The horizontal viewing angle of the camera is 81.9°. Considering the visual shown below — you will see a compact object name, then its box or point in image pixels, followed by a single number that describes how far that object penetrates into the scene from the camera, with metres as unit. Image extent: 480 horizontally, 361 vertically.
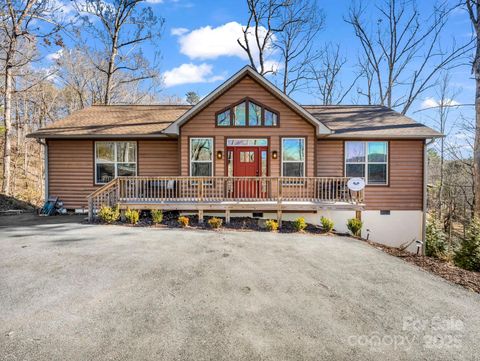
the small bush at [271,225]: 8.78
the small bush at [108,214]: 8.93
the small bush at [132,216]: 8.94
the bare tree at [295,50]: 22.86
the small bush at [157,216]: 8.98
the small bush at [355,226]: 8.85
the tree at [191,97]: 35.26
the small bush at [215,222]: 8.73
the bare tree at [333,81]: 25.84
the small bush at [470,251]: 6.68
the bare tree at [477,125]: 10.91
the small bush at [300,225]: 8.82
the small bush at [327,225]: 8.74
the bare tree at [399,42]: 19.83
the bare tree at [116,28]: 18.84
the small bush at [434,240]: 10.53
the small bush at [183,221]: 8.92
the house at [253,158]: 10.44
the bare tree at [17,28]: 13.95
